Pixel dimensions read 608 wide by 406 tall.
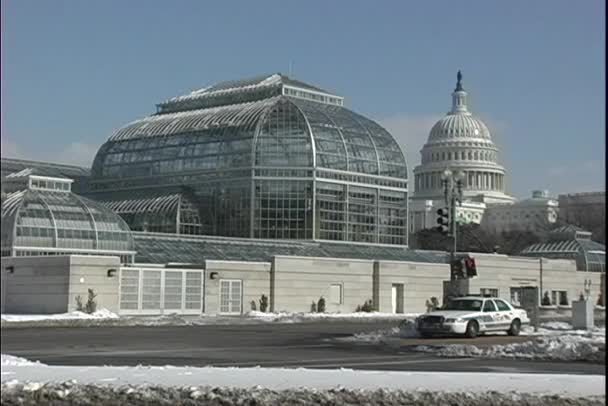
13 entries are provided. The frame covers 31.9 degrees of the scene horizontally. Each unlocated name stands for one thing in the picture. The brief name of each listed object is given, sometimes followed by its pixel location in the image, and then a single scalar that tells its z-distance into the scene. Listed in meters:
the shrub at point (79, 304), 54.38
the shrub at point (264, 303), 62.94
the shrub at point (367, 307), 68.31
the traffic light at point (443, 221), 42.22
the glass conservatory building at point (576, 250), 93.75
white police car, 35.94
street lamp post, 44.59
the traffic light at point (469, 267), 42.85
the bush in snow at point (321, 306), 65.69
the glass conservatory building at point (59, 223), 60.31
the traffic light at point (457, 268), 42.97
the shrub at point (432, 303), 72.69
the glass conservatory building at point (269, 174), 80.62
